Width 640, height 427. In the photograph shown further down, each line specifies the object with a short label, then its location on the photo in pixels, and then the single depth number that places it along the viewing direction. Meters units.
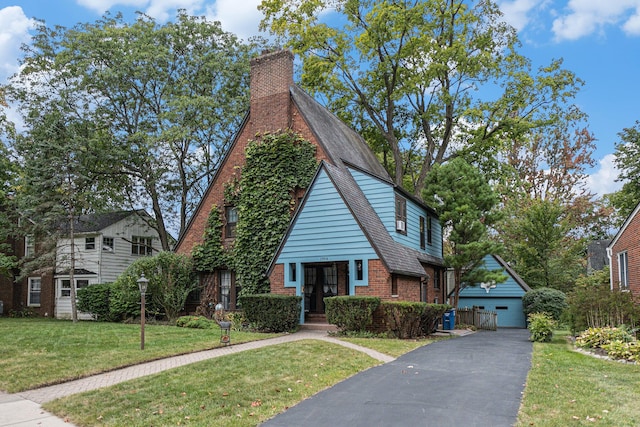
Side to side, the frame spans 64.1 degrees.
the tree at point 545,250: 26.58
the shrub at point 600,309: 14.61
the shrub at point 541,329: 15.91
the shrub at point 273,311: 16.56
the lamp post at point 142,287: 11.91
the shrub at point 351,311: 15.14
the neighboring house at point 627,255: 17.64
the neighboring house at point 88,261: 29.83
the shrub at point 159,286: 20.89
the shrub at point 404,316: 15.08
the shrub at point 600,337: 13.16
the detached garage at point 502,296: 27.03
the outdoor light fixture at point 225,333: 12.61
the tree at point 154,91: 27.23
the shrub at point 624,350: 11.55
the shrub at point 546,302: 24.19
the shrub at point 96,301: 24.08
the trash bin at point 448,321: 20.42
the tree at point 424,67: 29.44
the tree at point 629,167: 33.78
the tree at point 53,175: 24.53
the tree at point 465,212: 21.88
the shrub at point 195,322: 18.14
